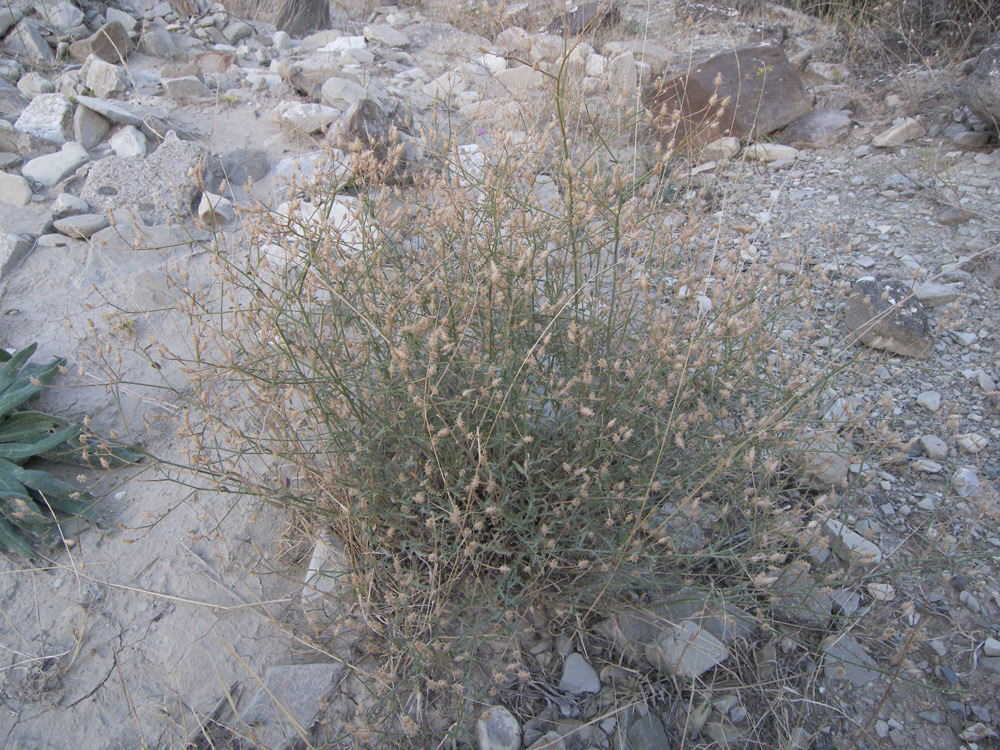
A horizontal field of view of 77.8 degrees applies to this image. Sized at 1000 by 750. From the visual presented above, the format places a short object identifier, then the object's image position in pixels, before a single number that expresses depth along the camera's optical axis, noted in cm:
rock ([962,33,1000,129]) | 350
